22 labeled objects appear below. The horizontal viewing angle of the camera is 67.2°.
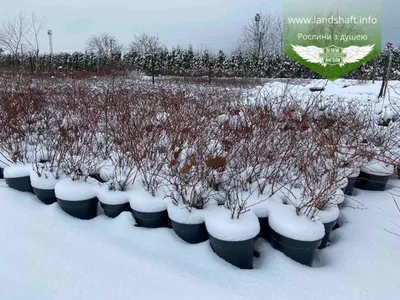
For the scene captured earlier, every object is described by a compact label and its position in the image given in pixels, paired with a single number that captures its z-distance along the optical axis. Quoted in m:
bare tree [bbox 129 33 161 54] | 24.07
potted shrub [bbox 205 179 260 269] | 2.06
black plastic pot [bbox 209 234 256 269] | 2.09
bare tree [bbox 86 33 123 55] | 30.88
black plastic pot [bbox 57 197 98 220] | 2.61
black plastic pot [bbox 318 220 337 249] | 2.34
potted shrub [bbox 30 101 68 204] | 2.81
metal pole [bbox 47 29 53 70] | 35.91
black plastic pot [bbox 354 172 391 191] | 3.42
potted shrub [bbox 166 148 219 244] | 2.28
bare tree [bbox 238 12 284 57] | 25.52
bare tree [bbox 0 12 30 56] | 17.92
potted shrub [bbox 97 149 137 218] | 2.58
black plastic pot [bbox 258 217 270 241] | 2.43
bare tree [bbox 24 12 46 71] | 18.98
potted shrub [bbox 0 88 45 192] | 3.04
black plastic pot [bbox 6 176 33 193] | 3.01
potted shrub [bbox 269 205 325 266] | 2.10
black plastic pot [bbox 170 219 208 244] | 2.29
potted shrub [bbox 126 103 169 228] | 2.44
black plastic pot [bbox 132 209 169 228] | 2.45
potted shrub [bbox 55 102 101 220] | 2.60
